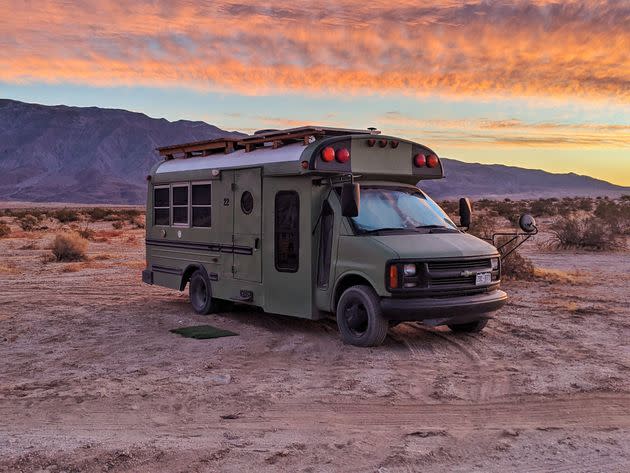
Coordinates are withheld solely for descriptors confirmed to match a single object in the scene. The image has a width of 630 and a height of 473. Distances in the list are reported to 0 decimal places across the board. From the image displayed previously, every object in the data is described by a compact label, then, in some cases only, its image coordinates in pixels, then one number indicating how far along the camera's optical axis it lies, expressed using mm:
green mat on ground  11039
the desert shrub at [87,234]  34594
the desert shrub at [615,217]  30745
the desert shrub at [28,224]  43725
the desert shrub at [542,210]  51272
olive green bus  9531
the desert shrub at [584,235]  25547
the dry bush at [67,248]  23766
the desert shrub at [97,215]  60938
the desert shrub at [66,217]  55750
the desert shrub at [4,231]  35844
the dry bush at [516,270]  17672
